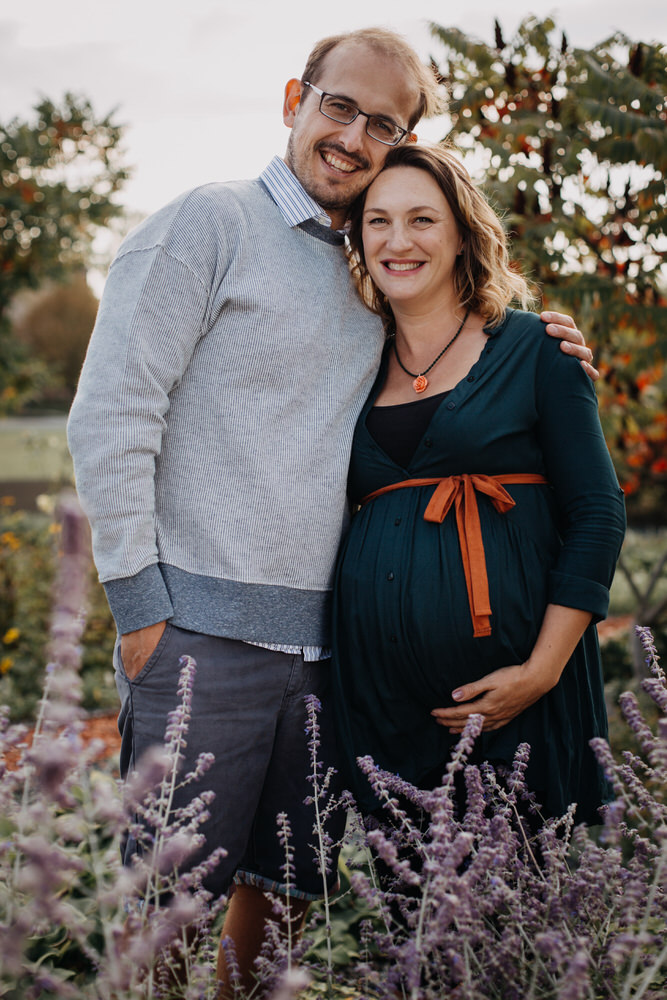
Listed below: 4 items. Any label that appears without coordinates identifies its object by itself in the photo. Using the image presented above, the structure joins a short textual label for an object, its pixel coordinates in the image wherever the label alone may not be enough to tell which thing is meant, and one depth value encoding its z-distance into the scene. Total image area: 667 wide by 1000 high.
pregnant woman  2.40
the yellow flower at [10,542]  7.15
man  2.32
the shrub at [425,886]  1.22
